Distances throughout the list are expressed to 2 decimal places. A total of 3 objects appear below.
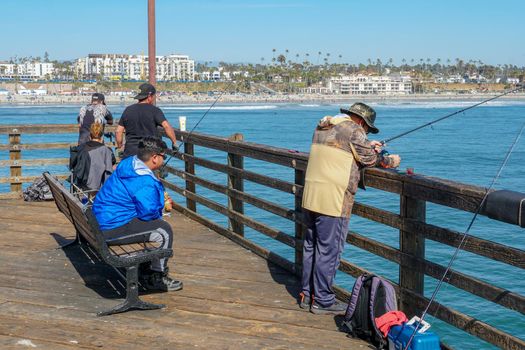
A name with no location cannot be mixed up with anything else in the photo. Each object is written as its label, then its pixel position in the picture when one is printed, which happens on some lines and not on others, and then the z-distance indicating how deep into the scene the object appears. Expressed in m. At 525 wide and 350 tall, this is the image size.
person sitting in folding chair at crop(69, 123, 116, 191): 7.93
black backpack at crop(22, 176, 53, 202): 10.32
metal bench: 5.08
